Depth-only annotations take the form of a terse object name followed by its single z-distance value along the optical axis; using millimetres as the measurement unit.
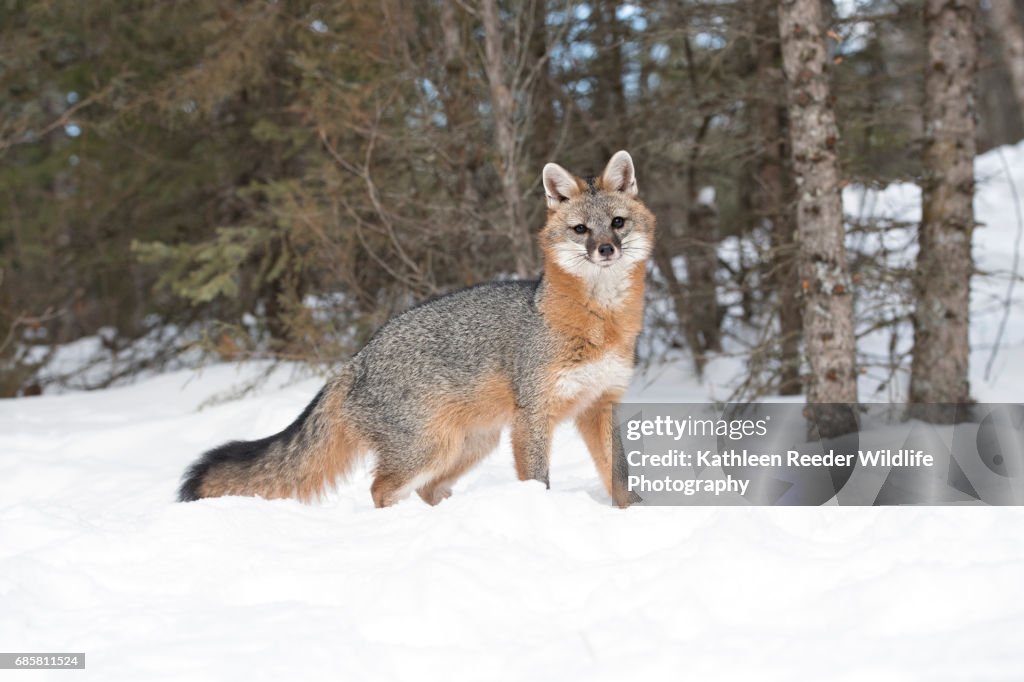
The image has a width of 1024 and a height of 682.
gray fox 5523
